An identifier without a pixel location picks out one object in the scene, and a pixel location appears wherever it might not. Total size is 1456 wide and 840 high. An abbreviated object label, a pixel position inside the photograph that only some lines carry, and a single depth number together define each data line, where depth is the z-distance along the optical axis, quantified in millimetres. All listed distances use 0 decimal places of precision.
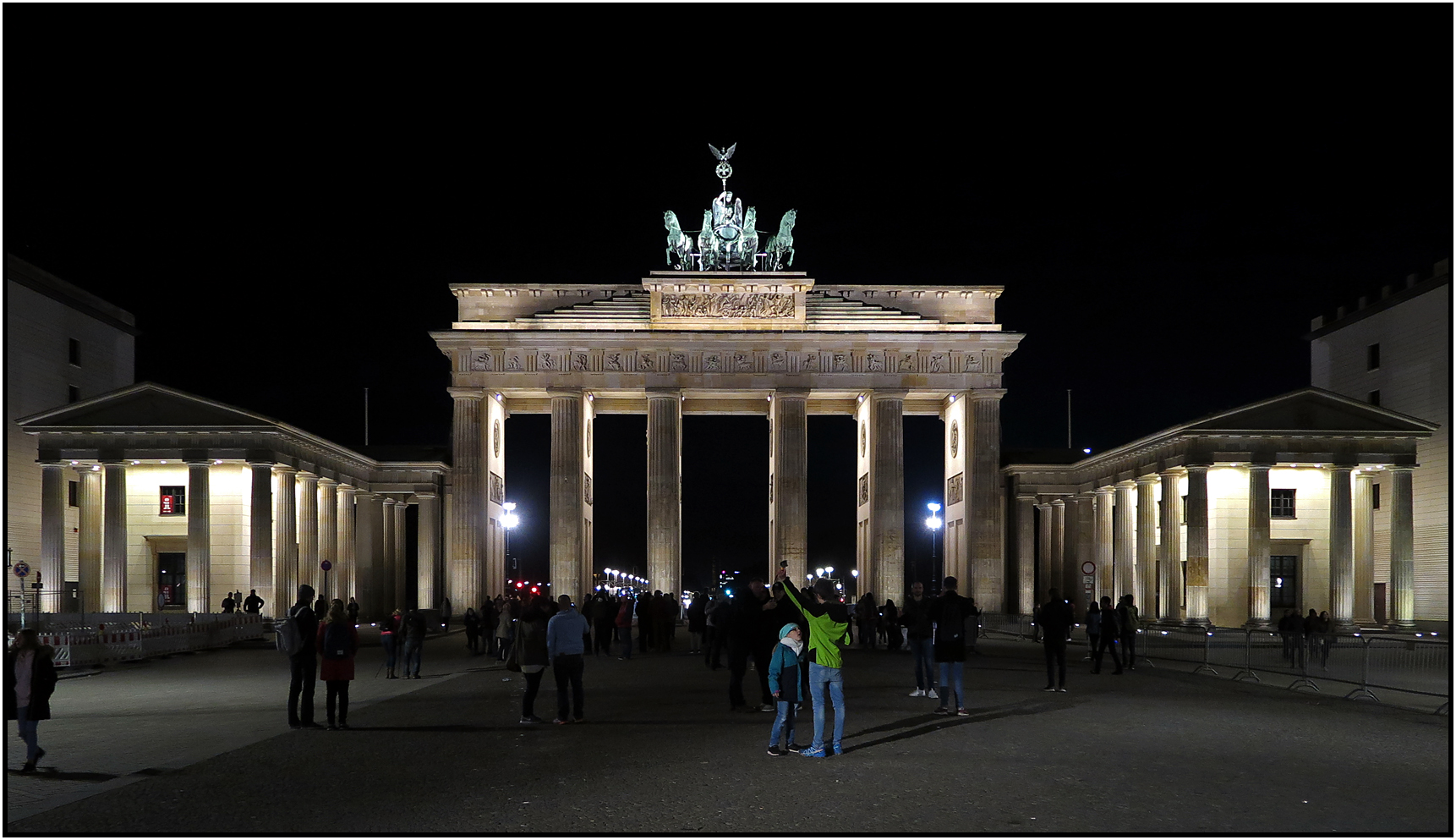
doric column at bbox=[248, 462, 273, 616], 46375
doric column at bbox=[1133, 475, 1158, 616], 55375
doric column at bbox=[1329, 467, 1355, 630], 47688
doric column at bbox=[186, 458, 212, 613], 46062
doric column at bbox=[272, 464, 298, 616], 47594
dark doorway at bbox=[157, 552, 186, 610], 53312
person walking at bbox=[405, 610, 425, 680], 26391
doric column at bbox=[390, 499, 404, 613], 65438
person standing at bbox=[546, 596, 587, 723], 17922
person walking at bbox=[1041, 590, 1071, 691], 22656
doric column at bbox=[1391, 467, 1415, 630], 47625
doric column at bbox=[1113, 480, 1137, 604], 57153
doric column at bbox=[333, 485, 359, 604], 58844
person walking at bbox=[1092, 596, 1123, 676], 27567
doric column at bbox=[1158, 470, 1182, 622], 49344
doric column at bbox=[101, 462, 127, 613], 46312
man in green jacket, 14344
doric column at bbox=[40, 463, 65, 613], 46500
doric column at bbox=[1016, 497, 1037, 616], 64438
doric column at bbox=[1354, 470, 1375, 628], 49750
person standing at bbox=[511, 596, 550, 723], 17938
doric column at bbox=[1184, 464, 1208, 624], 47438
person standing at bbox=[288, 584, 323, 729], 17469
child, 14641
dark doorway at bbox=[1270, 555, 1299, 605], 51875
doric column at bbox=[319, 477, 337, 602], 56625
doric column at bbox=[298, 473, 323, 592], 53844
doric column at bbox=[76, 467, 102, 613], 47375
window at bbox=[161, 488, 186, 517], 52656
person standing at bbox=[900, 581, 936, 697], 20766
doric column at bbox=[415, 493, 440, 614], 62469
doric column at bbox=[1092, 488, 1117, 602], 59125
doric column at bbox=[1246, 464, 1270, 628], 47156
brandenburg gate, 60594
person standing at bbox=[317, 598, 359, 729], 17531
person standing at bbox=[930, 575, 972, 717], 18828
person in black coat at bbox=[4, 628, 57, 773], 13805
